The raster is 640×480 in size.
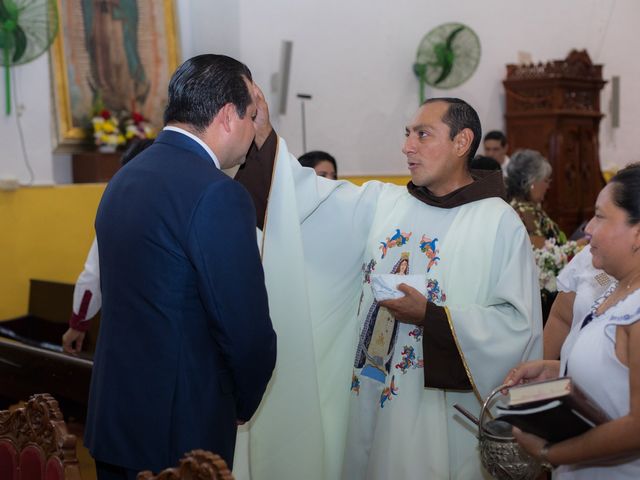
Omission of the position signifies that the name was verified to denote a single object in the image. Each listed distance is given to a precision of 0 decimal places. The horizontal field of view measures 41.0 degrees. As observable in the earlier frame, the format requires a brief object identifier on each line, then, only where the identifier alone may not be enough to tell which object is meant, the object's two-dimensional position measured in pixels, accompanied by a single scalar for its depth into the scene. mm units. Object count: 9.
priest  2859
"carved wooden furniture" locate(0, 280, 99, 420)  3985
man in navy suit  2152
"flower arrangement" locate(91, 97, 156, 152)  7027
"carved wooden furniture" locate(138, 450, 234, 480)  1584
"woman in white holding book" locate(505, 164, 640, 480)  2014
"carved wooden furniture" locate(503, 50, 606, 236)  10406
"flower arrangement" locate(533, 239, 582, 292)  4754
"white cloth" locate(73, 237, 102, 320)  3992
